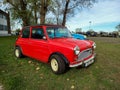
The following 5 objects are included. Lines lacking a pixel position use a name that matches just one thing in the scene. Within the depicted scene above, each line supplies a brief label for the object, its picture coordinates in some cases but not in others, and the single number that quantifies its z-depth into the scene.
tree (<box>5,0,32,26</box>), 11.63
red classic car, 2.87
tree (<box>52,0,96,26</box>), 12.90
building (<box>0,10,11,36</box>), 22.47
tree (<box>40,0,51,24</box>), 10.21
